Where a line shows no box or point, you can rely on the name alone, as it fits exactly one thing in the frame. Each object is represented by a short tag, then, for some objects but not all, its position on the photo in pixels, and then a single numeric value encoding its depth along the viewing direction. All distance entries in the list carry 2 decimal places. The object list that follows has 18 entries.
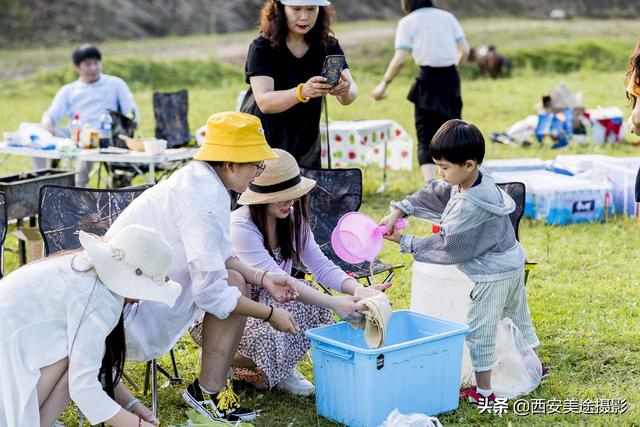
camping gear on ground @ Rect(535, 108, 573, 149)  14.52
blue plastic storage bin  4.84
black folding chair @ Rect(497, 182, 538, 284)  6.26
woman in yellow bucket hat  4.68
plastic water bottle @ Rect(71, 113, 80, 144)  10.35
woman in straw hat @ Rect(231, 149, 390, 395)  5.31
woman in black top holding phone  6.35
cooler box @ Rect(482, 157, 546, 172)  10.51
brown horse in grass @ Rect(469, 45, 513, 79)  24.96
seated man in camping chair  11.36
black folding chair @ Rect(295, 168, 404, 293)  6.91
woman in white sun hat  4.03
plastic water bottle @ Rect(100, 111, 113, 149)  10.15
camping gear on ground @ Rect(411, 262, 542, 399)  5.55
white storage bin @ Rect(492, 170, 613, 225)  9.84
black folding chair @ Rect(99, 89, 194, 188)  11.37
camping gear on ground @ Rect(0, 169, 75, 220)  7.72
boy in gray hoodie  5.17
